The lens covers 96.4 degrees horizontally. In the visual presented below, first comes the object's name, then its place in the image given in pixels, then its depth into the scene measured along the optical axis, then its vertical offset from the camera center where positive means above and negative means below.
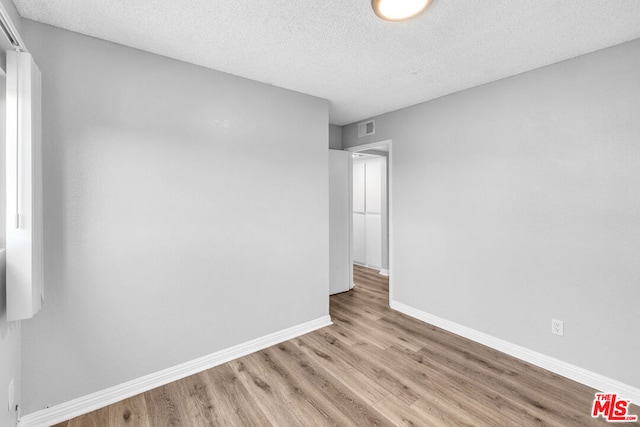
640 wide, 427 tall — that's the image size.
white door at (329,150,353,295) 4.26 -0.18
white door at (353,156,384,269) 5.78 -0.04
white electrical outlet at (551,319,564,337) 2.40 -1.01
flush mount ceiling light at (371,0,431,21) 1.61 +1.16
